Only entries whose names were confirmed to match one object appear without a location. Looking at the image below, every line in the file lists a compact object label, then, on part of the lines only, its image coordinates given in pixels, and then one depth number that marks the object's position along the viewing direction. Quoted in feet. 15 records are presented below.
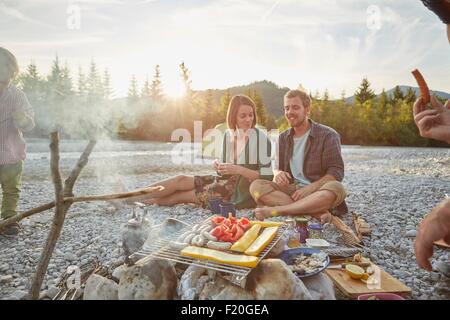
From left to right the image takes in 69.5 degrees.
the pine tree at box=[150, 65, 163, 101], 86.54
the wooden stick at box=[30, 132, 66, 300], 6.29
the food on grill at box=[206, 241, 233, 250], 7.16
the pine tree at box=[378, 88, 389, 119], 82.97
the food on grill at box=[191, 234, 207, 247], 7.39
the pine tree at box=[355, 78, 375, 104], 119.75
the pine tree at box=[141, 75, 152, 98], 88.93
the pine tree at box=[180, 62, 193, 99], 63.63
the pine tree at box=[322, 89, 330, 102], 83.12
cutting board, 7.40
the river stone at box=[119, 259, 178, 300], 6.66
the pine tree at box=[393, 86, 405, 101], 117.37
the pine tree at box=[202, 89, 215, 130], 68.39
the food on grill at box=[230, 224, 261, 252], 7.13
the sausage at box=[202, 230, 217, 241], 7.52
